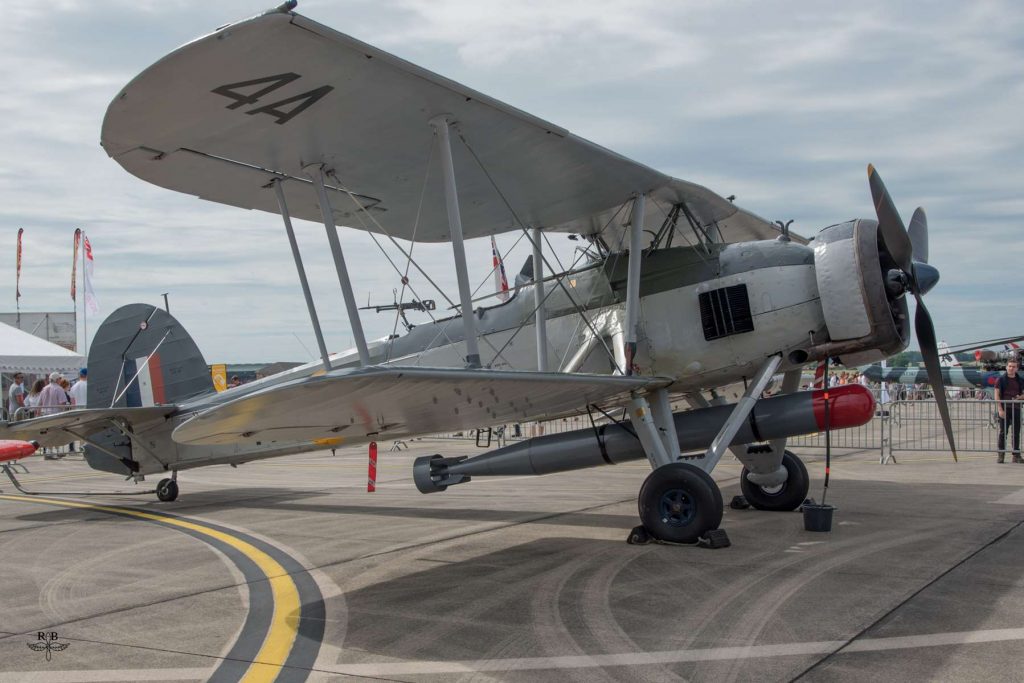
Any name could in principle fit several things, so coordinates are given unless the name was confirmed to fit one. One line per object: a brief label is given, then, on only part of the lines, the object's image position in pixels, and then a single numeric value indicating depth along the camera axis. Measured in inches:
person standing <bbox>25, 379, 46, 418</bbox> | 729.8
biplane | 202.4
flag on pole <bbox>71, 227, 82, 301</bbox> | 1152.2
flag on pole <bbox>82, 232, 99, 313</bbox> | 1080.2
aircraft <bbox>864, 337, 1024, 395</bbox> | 1720.0
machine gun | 273.9
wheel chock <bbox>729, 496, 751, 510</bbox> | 338.3
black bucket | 275.2
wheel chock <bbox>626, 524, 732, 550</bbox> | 248.1
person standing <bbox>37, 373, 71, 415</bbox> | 696.4
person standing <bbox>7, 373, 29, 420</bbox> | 760.7
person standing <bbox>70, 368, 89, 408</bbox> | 770.6
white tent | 877.8
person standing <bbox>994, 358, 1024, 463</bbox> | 542.3
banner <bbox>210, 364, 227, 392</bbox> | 909.3
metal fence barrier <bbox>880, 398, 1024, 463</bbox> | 564.0
